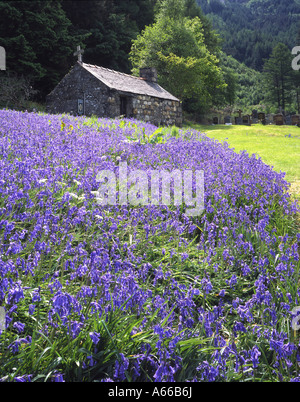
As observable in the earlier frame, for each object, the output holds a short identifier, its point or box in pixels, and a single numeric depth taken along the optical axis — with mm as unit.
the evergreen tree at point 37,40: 23266
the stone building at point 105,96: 20562
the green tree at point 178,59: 35688
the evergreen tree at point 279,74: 67375
